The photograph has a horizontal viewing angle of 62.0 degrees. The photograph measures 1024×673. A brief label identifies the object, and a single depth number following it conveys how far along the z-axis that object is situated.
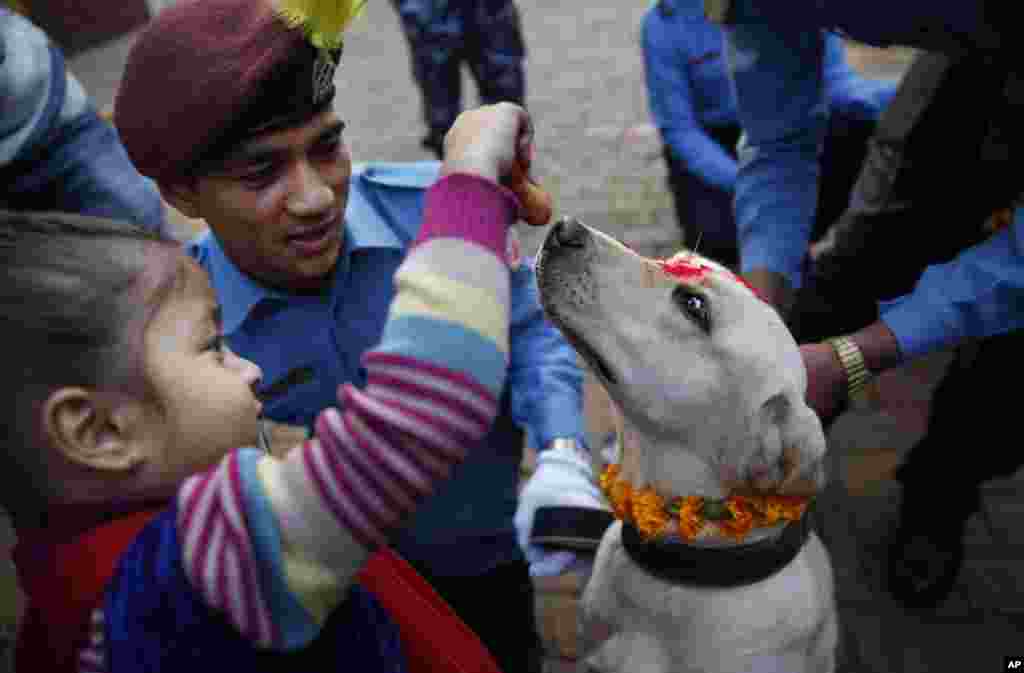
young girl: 0.79
